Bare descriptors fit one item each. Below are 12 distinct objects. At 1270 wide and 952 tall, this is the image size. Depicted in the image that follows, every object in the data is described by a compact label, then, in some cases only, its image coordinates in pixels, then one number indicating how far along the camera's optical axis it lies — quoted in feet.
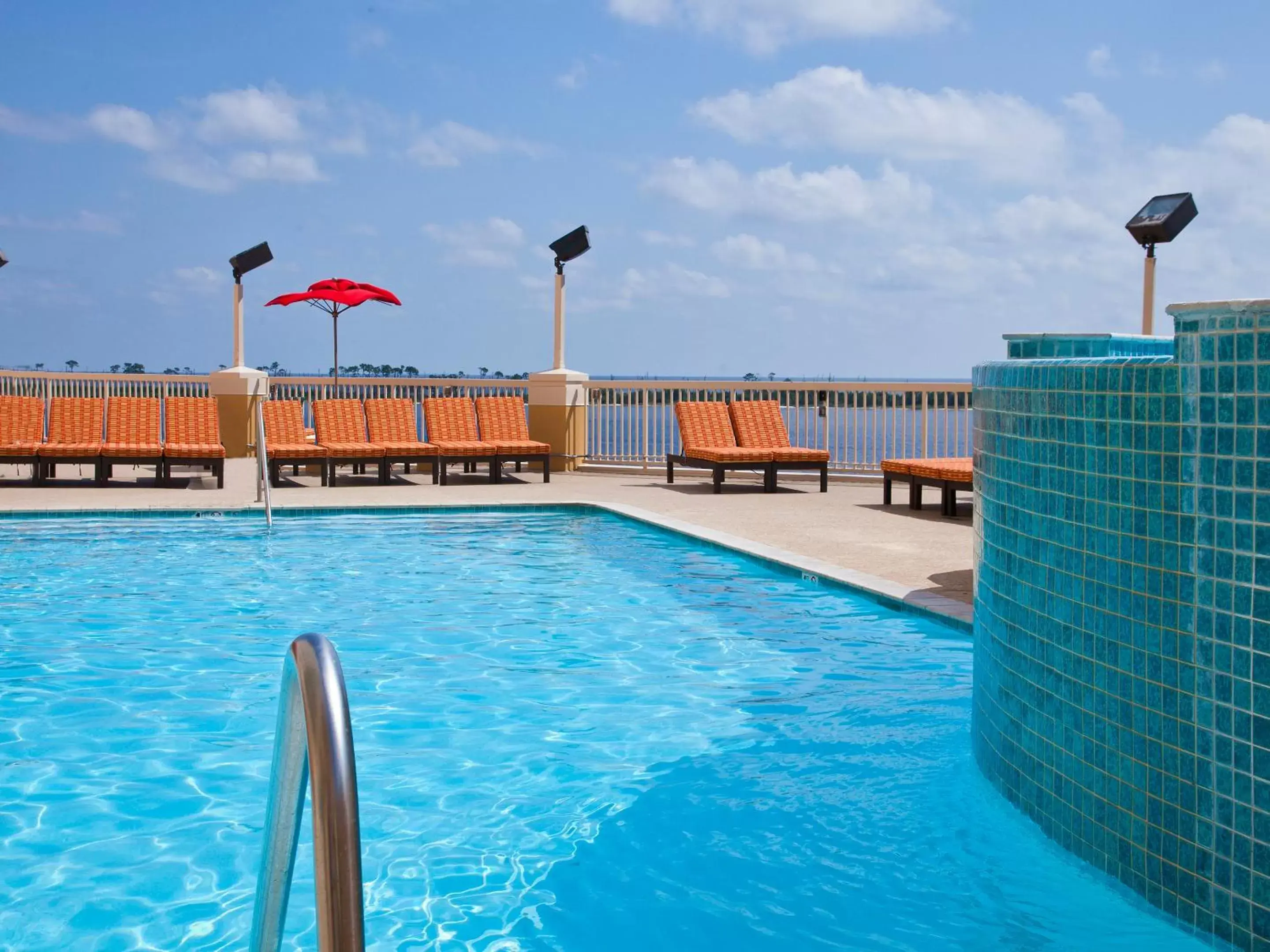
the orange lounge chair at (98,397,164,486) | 41.37
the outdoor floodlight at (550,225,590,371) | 49.16
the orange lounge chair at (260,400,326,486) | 41.22
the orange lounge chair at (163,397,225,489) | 42.37
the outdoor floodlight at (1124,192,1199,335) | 38.19
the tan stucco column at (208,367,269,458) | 49.75
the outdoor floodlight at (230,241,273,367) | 51.01
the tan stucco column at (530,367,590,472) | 48.11
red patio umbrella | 52.26
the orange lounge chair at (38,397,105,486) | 41.75
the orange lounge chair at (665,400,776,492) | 40.57
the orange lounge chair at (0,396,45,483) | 40.96
